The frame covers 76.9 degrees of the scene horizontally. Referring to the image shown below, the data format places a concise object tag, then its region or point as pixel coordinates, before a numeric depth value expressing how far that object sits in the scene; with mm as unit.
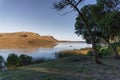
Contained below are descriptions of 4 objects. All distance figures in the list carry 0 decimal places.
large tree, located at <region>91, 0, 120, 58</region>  5259
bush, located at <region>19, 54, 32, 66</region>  6837
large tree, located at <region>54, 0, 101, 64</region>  4953
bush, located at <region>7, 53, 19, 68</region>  6022
